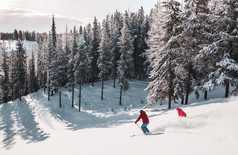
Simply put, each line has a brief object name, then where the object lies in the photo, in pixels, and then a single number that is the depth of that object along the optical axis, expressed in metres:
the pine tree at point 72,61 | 36.91
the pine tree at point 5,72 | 46.78
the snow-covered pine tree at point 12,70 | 48.16
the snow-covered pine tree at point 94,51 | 48.19
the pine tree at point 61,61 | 40.12
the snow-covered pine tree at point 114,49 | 46.26
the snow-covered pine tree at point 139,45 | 54.53
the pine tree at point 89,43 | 48.22
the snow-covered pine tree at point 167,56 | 18.48
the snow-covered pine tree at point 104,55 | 40.38
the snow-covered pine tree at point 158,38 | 19.45
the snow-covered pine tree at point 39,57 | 49.03
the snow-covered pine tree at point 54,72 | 39.19
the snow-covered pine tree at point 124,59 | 36.88
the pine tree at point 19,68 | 47.38
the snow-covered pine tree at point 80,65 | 34.31
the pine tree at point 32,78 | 62.91
